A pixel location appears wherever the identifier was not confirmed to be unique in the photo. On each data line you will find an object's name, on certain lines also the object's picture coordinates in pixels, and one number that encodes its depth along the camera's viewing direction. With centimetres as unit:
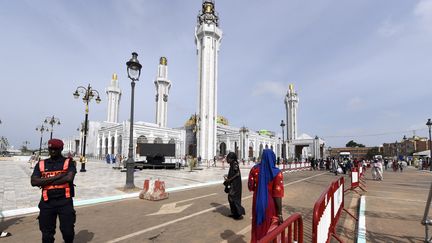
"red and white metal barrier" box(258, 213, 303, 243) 218
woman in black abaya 662
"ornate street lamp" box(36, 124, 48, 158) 4568
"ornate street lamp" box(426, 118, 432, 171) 3023
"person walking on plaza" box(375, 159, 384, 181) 1838
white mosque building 5281
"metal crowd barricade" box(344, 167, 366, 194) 1198
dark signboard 2795
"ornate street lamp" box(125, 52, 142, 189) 1159
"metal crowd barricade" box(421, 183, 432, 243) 453
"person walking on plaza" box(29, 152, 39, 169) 2490
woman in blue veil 381
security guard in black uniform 367
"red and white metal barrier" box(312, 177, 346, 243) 325
